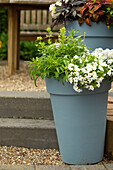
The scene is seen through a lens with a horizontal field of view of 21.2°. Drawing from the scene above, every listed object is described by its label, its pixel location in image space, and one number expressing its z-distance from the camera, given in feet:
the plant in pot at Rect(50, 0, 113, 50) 7.97
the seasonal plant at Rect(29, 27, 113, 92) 6.11
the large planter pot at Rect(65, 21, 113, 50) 8.09
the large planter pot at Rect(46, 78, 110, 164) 6.49
